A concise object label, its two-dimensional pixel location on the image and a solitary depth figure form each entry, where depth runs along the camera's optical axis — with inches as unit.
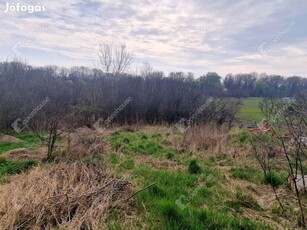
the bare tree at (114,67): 1166.3
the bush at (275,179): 220.8
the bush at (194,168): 250.2
